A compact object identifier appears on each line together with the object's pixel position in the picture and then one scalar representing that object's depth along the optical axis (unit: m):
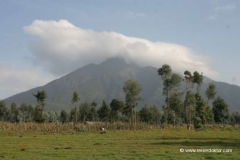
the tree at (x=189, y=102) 52.69
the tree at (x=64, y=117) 89.53
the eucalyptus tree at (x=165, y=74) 53.59
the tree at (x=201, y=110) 48.78
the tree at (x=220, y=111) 68.25
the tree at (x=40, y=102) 52.03
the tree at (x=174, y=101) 54.26
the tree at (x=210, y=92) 56.41
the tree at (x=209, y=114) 53.56
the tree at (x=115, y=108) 66.38
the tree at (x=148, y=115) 79.99
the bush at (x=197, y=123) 41.78
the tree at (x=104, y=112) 68.50
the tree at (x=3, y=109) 82.97
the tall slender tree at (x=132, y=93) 51.62
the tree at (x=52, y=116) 93.53
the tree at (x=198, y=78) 51.92
